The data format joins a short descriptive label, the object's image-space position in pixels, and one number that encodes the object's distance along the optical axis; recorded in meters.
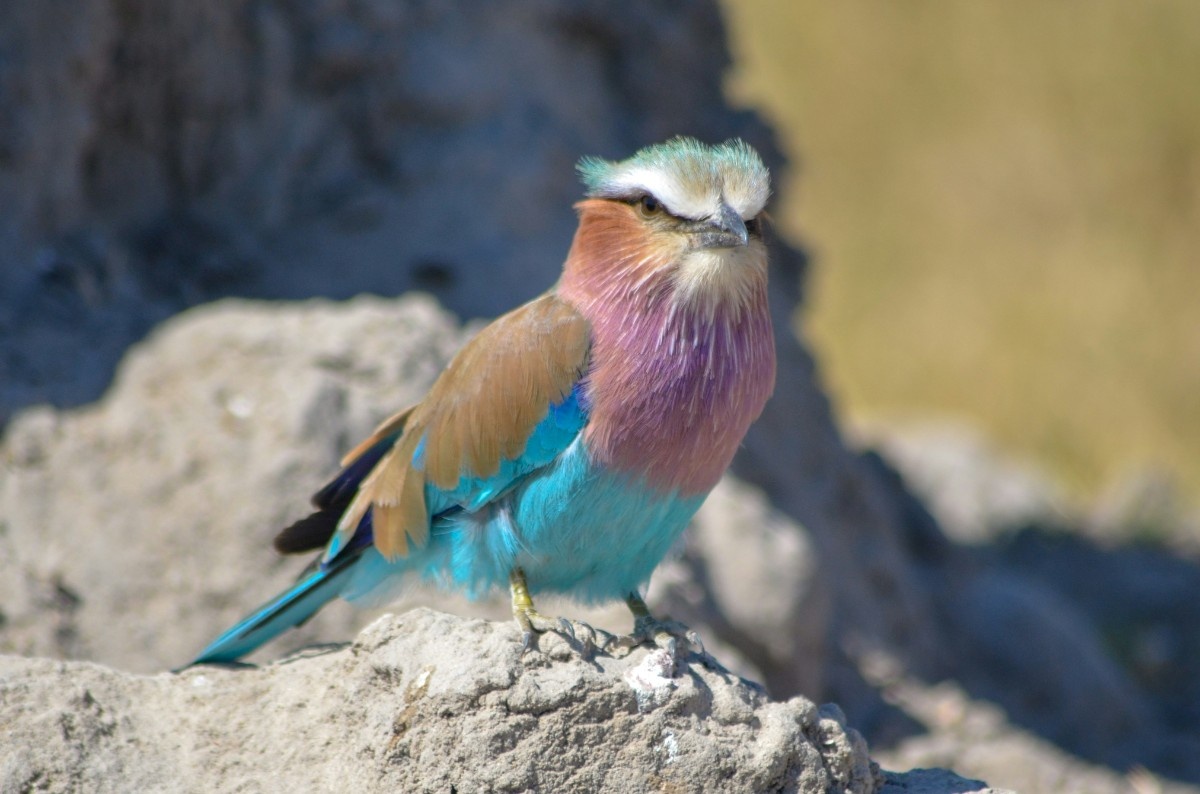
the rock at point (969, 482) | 18.27
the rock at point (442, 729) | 5.50
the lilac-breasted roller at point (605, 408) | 6.43
